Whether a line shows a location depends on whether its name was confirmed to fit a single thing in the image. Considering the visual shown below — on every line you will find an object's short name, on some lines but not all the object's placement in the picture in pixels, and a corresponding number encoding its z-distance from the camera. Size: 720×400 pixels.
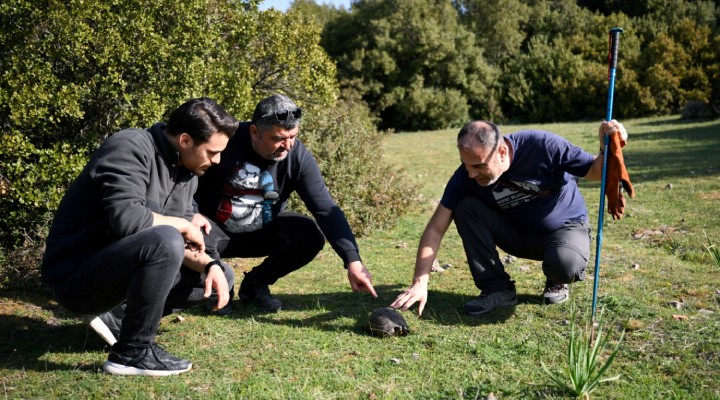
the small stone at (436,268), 6.75
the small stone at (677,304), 5.03
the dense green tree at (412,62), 32.44
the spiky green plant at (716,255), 4.22
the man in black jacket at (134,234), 3.76
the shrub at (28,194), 5.72
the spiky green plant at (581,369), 3.41
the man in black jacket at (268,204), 5.01
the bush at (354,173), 8.82
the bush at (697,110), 23.81
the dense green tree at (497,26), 37.34
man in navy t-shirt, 4.92
